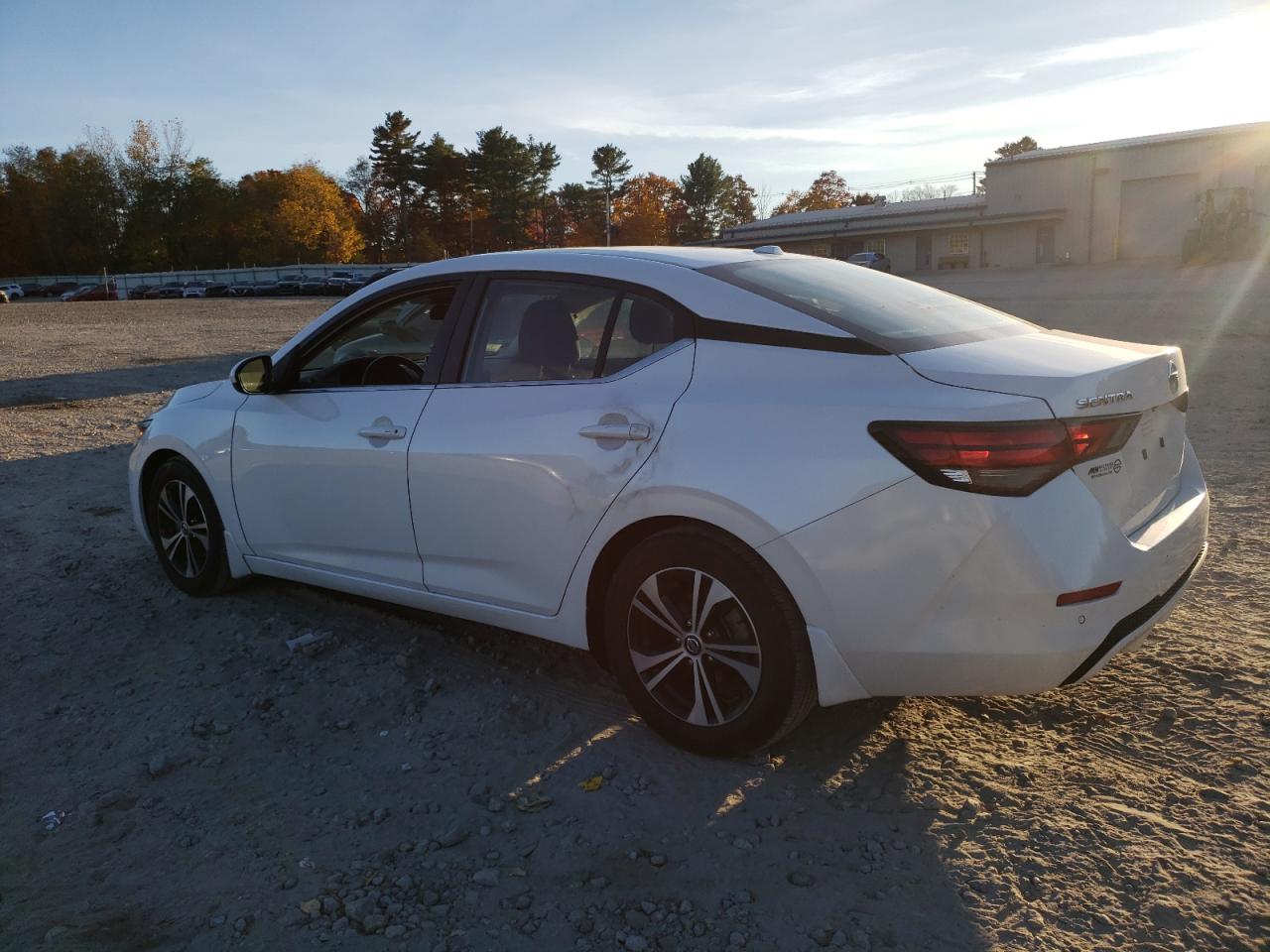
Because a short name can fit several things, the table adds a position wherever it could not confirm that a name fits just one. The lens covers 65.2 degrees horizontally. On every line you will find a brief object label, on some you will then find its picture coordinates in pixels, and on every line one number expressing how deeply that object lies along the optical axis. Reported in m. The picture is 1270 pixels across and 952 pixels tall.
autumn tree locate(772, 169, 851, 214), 100.75
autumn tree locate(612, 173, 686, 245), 89.75
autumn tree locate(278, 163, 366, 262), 91.88
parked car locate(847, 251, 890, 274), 47.44
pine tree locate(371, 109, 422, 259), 91.50
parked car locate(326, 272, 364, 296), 58.78
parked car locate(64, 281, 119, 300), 69.50
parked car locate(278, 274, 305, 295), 66.04
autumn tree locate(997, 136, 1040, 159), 103.94
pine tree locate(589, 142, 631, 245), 89.75
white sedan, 2.77
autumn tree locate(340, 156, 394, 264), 99.19
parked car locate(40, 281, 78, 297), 79.19
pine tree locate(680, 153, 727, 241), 89.25
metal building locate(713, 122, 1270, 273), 45.56
